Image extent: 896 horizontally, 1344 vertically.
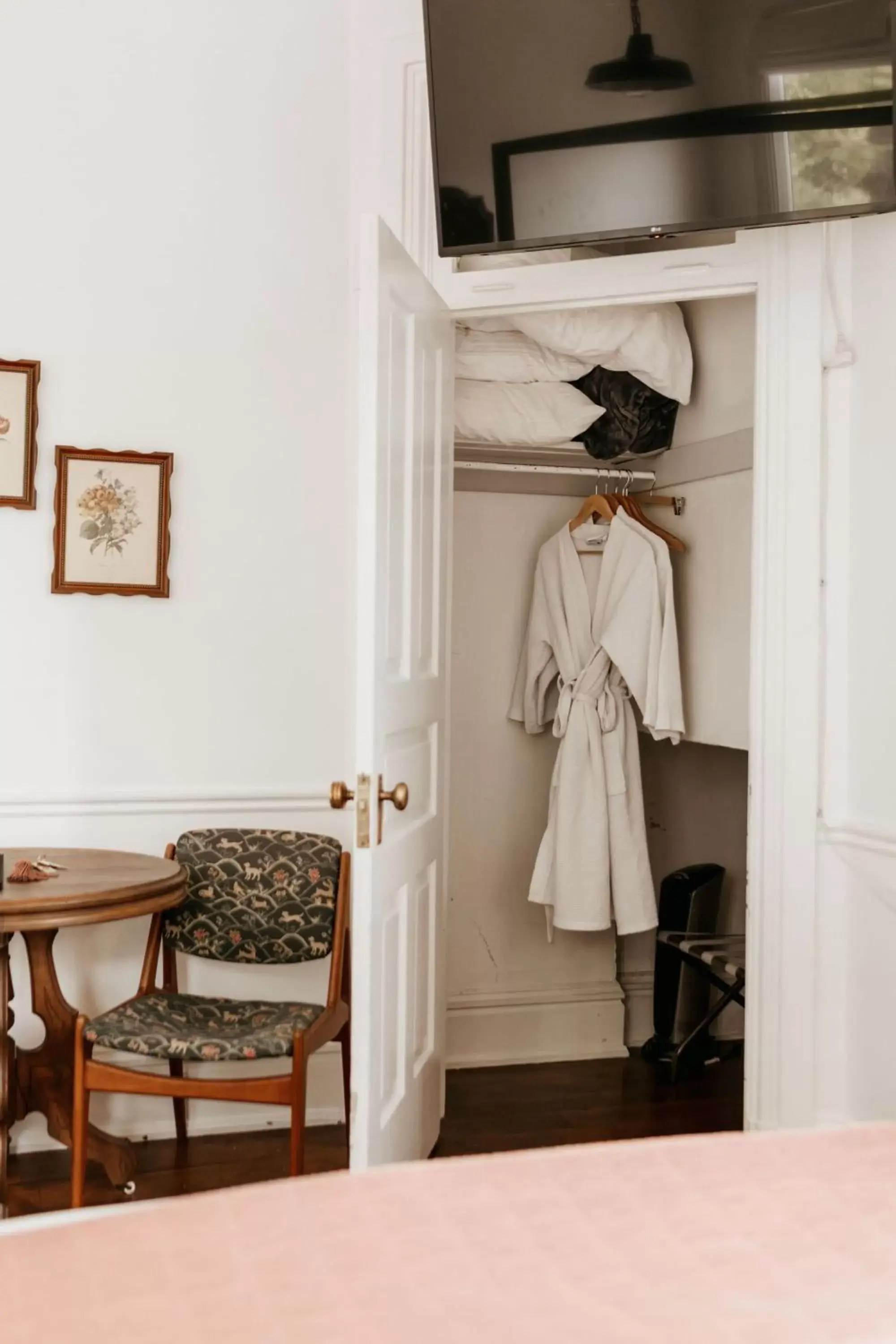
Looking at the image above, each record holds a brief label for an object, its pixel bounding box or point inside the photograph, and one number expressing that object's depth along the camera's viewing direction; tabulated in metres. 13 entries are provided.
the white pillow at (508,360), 3.61
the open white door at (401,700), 2.36
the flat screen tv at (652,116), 2.46
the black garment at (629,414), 3.64
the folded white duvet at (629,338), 3.39
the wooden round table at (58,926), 2.49
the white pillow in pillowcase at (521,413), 3.62
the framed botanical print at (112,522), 3.12
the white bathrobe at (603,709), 3.56
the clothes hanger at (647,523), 3.67
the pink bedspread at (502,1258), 0.90
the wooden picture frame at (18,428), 3.07
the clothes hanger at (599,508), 3.72
